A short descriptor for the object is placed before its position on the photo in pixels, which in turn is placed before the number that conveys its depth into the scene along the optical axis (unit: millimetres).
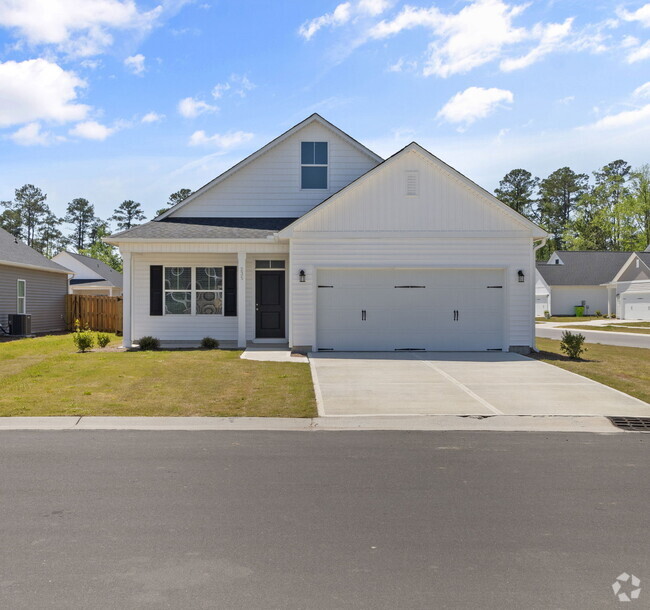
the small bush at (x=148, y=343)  16109
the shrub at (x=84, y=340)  15969
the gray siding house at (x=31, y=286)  22938
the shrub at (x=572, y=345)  14650
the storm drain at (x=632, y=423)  7957
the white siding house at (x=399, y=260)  15758
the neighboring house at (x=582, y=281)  47312
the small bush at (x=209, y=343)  16234
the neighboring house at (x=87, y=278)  41875
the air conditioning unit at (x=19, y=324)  22328
